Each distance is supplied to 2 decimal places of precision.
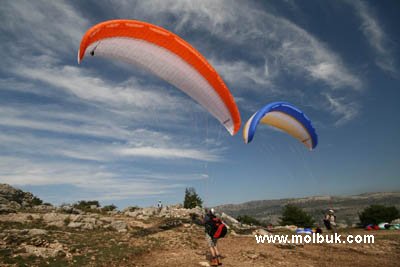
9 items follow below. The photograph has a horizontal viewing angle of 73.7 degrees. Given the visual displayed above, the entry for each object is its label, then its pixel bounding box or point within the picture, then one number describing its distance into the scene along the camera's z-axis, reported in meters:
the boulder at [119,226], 19.83
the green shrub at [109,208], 35.75
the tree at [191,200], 47.21
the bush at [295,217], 46.31
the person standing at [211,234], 11.37
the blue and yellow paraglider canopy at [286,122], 16.21
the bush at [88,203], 41.71
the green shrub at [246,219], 58.44
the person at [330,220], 19.56
